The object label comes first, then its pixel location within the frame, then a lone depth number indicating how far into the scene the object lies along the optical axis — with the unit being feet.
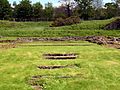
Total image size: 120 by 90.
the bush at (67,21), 72.50
